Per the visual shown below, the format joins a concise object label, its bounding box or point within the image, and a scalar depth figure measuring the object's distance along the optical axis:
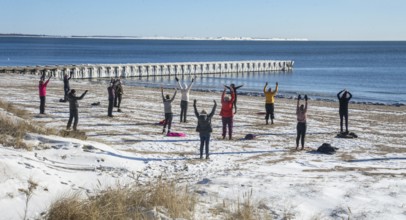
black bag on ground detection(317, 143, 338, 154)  14.77
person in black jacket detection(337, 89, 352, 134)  18.34
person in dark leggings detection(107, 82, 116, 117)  20.57
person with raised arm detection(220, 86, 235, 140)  16.28
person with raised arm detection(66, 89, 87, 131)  16.28
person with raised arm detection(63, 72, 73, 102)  24.53
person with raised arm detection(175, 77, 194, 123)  19.34
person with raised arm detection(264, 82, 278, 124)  19.57
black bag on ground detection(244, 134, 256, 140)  16.95
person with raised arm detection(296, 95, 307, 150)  15.12
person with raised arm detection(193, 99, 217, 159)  13.14
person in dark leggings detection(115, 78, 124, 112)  22.83
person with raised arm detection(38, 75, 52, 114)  20.19
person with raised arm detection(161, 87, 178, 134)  17.11
